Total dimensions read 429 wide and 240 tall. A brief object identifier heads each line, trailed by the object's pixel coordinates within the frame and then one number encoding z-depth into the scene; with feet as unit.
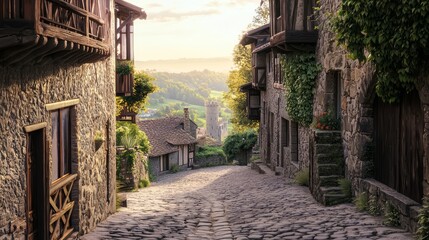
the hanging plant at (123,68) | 62.48
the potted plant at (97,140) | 35.68
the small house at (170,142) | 136.30
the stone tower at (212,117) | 350.31
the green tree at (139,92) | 79.66
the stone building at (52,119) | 19.66
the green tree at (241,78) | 125.49
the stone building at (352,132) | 26.13
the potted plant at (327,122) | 41.19
